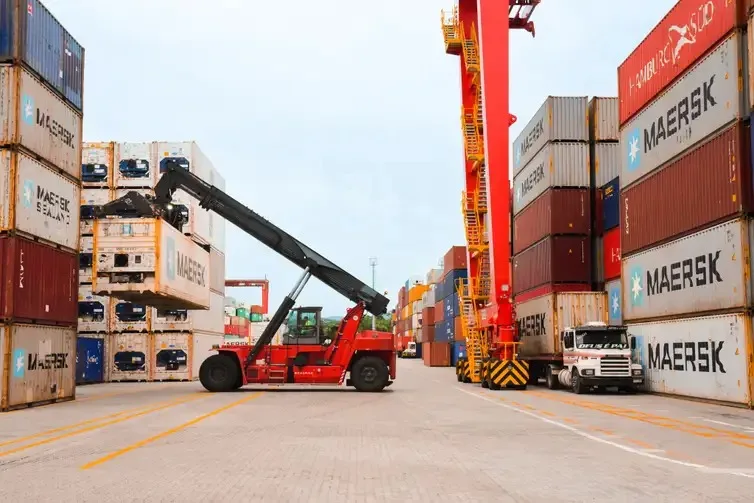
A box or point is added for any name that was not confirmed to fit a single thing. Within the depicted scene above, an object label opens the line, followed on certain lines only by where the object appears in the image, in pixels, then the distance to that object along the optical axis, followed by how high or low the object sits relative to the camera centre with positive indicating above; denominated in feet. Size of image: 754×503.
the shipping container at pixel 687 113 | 62.49 +20.08
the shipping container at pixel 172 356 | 111.45 -3.25
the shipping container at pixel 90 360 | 105.29 -3.61
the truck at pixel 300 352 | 84.69 -2.12
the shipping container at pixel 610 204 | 94.32 +15.88
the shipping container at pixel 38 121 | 60.80 +18.29
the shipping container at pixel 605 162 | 99.50 +21.96
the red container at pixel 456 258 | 181.97 +17.89
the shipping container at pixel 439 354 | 207.21 -5.93
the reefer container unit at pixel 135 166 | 110.63 +24.34
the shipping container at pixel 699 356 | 60.29 -2.27
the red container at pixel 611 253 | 94.38 +9.76
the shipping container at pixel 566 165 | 99.09 +21.58
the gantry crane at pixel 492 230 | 90.48 +13.14
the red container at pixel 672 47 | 64.85 +26.89
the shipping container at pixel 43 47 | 61.41 +24.96
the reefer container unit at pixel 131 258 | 74.54 +7.45
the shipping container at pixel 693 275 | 60.64 +5.06
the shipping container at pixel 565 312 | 93.30 +2.33
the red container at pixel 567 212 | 98.94 +15.43
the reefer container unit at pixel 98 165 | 110.73 +24.48
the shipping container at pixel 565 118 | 99.30 +27.62
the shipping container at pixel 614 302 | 91.50 +3.57
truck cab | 79.20 -2.90
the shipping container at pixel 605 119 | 99.50 +27.48
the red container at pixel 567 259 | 98.43 +9.27
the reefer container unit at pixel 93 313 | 110.52 +3.03
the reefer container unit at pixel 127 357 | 110.83 -3.33
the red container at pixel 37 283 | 59.00 +4.31
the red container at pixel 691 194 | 61.21 +12.50
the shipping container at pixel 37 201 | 59.82 +11.26
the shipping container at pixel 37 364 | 58.95 -2.50
